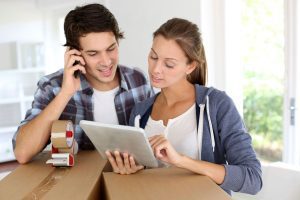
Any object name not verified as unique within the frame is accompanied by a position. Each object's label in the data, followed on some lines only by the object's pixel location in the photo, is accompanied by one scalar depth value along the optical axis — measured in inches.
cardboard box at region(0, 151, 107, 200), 41.1
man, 56.9
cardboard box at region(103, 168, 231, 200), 38.7
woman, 45.8
